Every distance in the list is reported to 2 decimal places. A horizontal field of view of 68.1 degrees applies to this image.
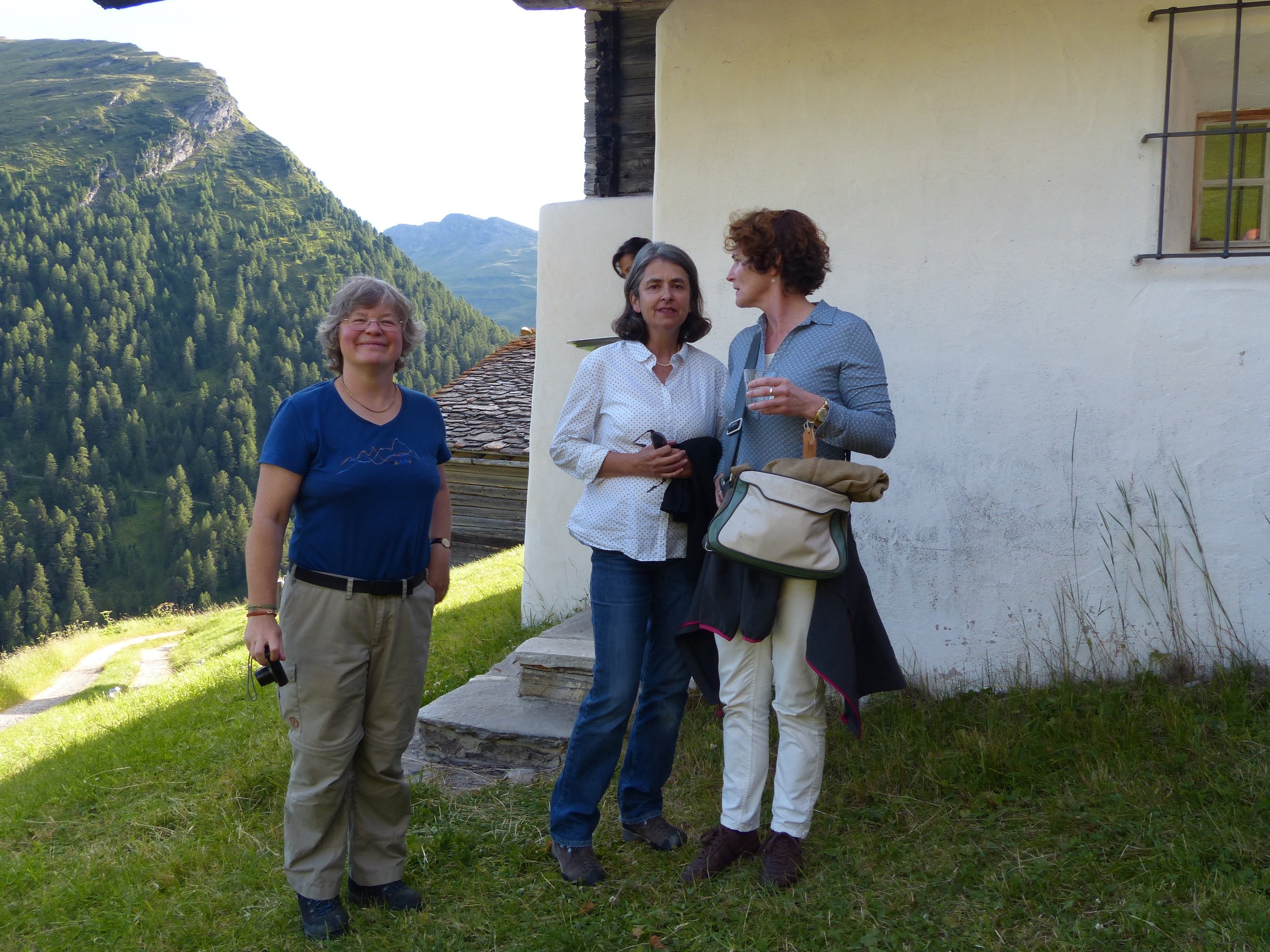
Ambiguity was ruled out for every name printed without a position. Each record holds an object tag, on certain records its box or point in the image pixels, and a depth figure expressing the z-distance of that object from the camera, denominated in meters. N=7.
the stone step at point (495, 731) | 3.95
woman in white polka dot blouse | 2.69
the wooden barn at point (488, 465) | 18.70
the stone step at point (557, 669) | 4.36
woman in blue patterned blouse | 2.51
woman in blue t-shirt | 2.53
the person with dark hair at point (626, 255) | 4.70
